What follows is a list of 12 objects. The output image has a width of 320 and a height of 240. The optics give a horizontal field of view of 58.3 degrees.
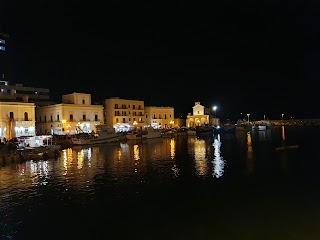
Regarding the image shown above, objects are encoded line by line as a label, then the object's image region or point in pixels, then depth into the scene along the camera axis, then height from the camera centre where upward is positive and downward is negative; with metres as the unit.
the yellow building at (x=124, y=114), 69.00 +2.29
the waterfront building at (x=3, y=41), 85.25 +25.41
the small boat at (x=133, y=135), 59.56 -2.67
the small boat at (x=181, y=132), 73.94 -2.76
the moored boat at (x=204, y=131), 73.75 -2.74
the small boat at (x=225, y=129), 91.56 -2.87
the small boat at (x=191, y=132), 72.44 -2.90
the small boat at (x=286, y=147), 35.32 -3.67
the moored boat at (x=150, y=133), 61.50 -2.28
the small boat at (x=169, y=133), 68.38 -2.76
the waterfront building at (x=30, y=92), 69.47 +8.77
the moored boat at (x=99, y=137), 47.55 -2.33
